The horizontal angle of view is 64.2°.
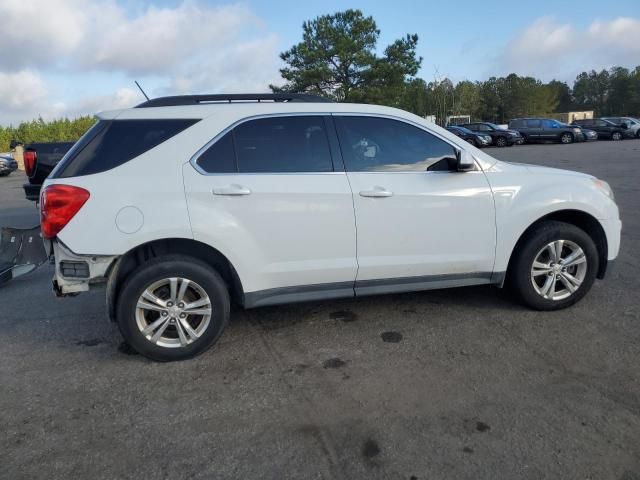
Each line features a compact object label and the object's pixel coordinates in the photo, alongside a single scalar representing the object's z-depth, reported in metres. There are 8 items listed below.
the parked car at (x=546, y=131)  32.12
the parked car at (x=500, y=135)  31.94
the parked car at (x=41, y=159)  7.46
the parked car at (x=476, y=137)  31.30
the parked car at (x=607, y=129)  34.28
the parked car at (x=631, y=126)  34.22
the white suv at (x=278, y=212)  3.50
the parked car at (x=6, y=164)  24.11
